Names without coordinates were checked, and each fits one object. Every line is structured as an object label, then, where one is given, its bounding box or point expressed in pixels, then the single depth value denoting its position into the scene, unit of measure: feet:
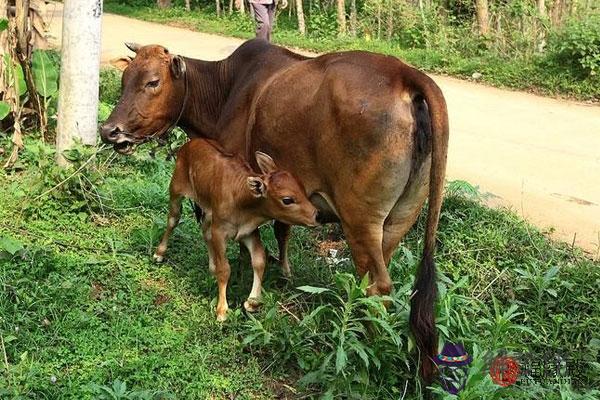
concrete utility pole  20.07
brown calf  13.43
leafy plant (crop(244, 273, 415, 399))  12.39
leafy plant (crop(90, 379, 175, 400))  11.84
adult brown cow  12.17
